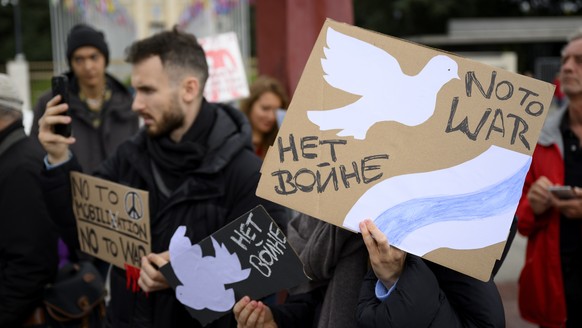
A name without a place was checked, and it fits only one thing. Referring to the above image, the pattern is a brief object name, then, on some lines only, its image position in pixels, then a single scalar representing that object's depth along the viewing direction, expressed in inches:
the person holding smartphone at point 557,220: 128.9
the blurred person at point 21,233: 113.3
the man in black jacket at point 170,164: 101.0
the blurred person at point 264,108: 194.5
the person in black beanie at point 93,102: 176.1
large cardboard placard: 72.7
